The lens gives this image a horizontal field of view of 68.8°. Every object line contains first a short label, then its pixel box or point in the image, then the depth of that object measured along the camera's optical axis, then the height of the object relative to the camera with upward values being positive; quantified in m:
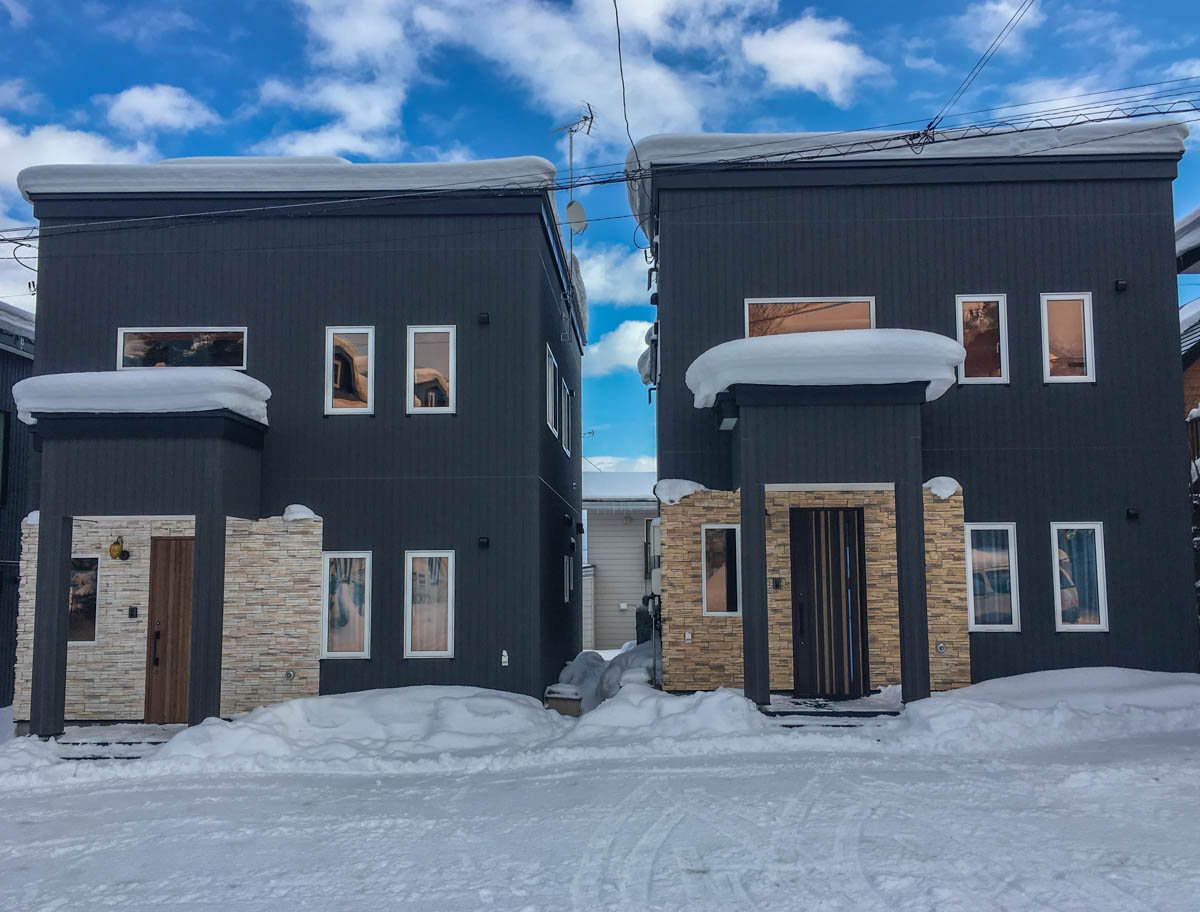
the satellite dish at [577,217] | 14.05 +5.34
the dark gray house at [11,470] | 13.12 +1.33
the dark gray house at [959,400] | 10.78 +1.88
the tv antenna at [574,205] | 14.06 +5.56
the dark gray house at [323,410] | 10.82 +1.82
